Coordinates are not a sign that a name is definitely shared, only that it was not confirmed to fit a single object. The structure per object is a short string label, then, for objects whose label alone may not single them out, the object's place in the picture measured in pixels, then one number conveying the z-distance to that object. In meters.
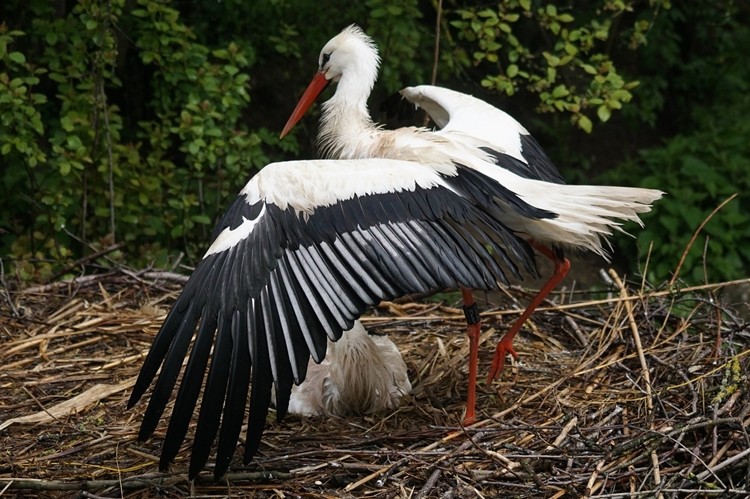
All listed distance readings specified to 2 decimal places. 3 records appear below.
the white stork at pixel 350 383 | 4.71
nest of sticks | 3.95
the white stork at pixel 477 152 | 4.35
